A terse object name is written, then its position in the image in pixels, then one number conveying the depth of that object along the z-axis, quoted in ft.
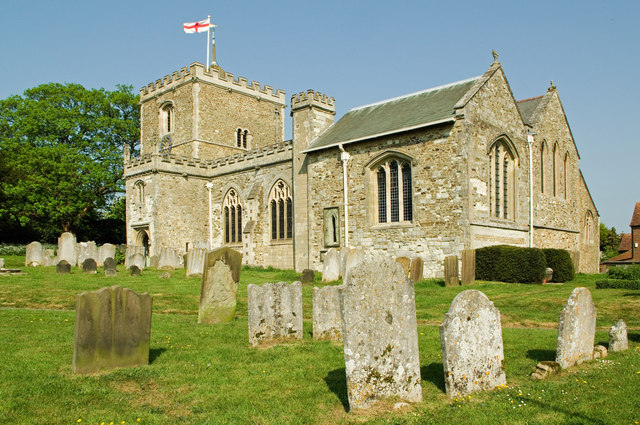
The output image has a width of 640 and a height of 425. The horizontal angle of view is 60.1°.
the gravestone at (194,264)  66.13
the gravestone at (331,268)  61.62
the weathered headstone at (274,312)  28.86
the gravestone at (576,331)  22.45
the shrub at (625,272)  56.29
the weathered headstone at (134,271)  67.56
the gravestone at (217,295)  34.78
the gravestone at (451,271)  56.95
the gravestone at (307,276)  58.90
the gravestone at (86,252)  82.69
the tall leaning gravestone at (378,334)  18.08
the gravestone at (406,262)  55.95
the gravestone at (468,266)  57.41
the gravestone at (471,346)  19.11
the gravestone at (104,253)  82.84
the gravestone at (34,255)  80.28
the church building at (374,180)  66.74
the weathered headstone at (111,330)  22.15
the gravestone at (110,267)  65.62
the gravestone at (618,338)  25.81
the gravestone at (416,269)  59.47
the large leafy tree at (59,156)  120.26
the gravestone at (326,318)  29.76
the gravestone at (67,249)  81.41
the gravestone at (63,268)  67.36
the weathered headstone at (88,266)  68.23
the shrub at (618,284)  49.73
